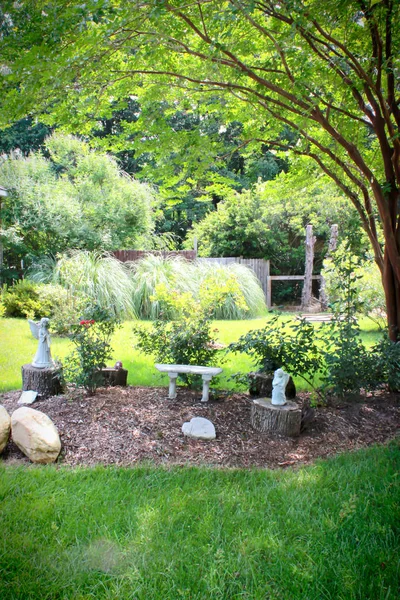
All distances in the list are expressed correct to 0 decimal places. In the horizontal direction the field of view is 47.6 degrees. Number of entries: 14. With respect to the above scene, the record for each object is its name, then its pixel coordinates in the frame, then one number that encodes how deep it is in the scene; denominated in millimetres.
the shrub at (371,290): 8359
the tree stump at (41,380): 4254
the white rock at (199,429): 3465
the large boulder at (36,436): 3068
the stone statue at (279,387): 3668
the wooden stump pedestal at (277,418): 3557
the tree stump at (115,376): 4707
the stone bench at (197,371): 4086
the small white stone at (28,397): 4102
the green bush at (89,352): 4152
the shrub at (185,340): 4461
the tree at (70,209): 11672
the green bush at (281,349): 4176
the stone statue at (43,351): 4352
